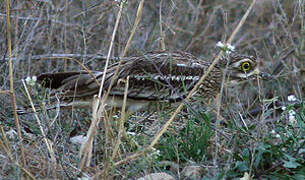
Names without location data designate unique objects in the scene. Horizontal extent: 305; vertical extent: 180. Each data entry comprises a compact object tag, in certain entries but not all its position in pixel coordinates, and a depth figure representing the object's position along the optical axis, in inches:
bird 277.7
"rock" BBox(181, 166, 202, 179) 210.7
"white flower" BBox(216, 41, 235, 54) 198.7
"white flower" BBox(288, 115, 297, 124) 230.9
